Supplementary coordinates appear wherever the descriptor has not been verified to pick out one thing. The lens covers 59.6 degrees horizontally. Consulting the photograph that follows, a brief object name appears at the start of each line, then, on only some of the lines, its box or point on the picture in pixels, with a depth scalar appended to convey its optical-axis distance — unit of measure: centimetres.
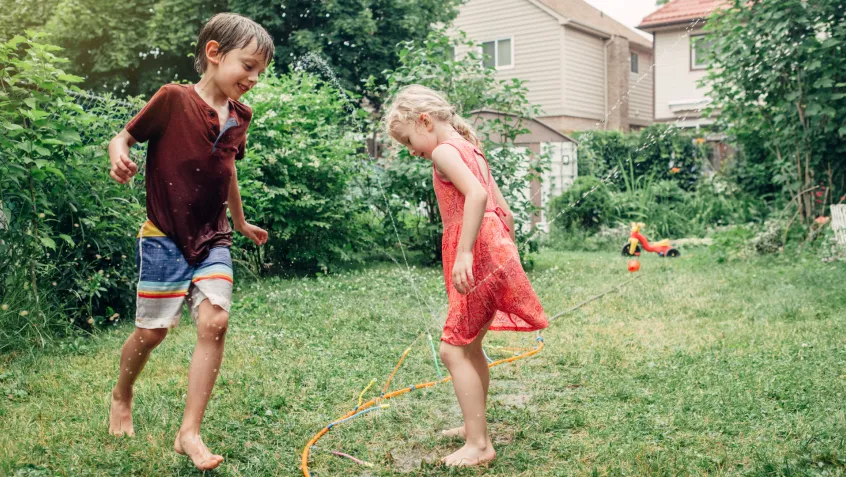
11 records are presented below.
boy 258
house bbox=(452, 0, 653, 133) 1925
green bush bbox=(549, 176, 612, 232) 1138
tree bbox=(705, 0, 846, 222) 741
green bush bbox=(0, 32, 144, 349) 420
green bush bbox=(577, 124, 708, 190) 1280
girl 259
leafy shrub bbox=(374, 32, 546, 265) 749
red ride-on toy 879
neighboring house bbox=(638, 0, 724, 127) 1788
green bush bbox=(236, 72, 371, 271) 709
